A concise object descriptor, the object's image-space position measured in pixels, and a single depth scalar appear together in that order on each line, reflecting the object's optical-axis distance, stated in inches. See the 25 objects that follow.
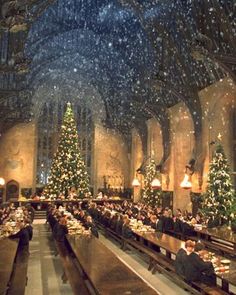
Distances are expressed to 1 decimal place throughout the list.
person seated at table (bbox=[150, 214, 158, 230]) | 481.9
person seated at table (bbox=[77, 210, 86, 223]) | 532.2
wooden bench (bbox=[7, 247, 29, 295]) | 229.3
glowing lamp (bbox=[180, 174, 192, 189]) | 546.9
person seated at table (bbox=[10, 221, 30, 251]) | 371.5
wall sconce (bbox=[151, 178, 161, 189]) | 667.3
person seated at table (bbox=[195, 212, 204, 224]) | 525.4
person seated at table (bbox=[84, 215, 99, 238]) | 439.5
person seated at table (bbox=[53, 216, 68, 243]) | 398.9
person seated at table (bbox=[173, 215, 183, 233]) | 469.7
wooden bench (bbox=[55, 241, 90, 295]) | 235.0
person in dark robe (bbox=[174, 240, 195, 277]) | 244.1
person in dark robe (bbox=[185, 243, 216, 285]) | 233.1
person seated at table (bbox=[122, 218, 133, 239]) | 440.5
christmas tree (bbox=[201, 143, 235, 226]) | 534.6
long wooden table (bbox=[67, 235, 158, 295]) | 185.9
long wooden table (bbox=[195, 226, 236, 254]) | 369.4
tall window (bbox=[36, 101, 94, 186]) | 1242.6
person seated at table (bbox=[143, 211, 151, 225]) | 516.1
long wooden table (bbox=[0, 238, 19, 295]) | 202.2
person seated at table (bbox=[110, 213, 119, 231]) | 530.6
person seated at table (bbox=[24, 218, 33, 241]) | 418.1
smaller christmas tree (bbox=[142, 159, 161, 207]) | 857.5
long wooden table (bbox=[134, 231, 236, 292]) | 218.2
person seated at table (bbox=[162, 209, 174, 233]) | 502.6
